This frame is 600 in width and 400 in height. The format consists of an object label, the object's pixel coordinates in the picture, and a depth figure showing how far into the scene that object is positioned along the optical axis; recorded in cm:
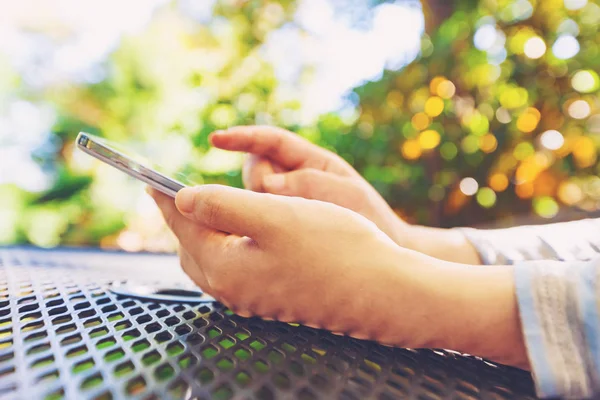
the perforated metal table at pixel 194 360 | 30
